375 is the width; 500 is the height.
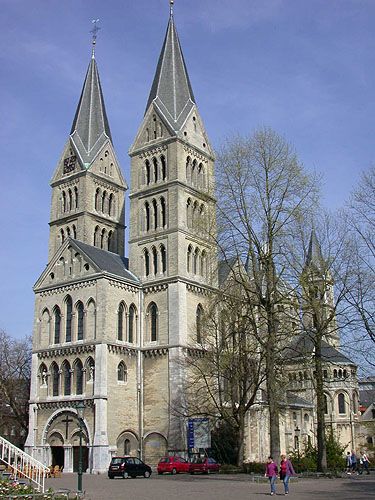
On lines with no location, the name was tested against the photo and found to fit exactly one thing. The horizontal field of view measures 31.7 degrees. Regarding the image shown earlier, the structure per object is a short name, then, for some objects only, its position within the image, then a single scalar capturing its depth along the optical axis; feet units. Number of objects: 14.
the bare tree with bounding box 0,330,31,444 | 198.08
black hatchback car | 124.77
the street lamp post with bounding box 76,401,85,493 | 82.23
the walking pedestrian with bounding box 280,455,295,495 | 80.90
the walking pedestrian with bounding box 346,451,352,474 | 134.62
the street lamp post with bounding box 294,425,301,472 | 207.21
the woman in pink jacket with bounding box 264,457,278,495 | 79.79
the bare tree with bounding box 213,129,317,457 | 102.63
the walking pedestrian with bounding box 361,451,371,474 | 138.31
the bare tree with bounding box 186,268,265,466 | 119.55
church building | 153.17
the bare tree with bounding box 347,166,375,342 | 95.76
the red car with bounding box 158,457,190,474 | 137.59
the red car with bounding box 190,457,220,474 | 136.15
